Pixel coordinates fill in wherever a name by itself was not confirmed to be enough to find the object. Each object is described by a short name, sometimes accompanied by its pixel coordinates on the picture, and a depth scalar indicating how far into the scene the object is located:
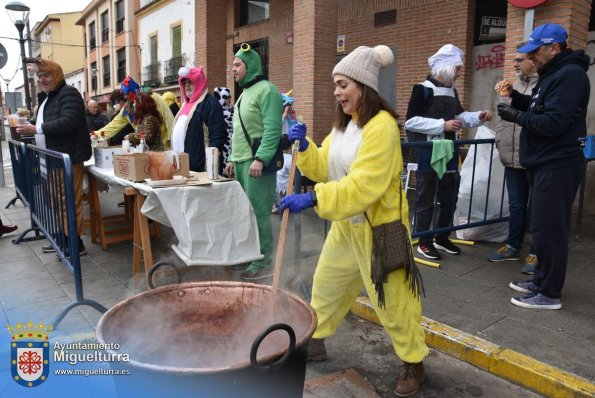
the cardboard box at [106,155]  5.23
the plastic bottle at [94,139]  6.70
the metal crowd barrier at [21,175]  6.04
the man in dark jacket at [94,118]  10.34
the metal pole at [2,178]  10.72
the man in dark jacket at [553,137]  3.31
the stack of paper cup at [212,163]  4.08
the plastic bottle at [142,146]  4.98
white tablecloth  3.79
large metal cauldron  1.95
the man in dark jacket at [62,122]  5.00
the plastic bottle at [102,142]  6.25
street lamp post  12.02
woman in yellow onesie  2.29
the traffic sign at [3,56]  10.19
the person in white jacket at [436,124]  4.62
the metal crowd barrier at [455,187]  4.65
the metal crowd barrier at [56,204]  3.83
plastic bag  5.46
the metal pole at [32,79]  14.67
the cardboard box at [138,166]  4.05
